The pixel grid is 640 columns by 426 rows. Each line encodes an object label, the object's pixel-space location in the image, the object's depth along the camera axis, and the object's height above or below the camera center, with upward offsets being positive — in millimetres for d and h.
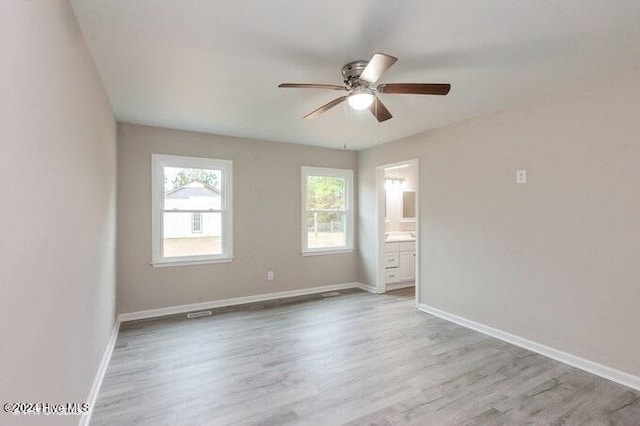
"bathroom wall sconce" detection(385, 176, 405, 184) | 6426 +654
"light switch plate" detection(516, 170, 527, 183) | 3227 +355
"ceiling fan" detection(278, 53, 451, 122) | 2035 +873
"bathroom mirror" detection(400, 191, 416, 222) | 6516 +125
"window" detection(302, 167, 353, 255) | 5324 +44
